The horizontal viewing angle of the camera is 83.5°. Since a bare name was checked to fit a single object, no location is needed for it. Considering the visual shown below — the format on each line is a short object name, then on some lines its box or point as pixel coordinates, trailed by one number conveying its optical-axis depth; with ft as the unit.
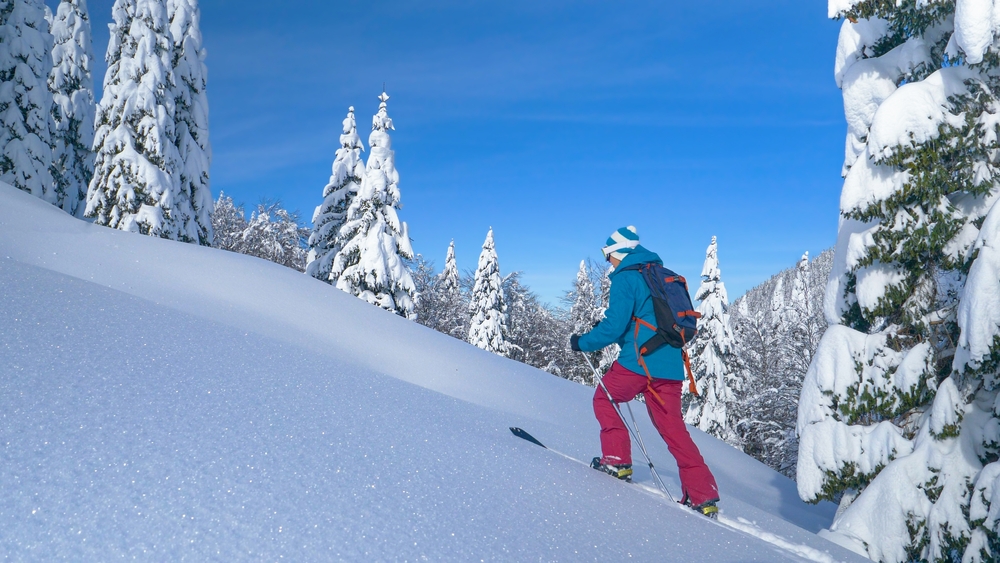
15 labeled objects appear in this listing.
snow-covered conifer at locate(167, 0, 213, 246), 61.11
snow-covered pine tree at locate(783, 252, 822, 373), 78.89
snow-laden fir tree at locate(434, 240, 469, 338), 128.90
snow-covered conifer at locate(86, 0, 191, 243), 55.31
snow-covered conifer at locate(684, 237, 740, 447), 77.82
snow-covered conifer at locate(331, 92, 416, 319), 67.31
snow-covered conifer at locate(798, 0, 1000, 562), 17.11
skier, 12.97
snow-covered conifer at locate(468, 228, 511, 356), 108.17
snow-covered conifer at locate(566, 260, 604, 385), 115.34
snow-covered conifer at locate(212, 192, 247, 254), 120.78
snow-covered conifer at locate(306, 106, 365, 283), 79.41
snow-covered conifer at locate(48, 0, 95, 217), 76.18
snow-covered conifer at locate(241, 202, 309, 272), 116.78
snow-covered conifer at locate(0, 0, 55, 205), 59.21
